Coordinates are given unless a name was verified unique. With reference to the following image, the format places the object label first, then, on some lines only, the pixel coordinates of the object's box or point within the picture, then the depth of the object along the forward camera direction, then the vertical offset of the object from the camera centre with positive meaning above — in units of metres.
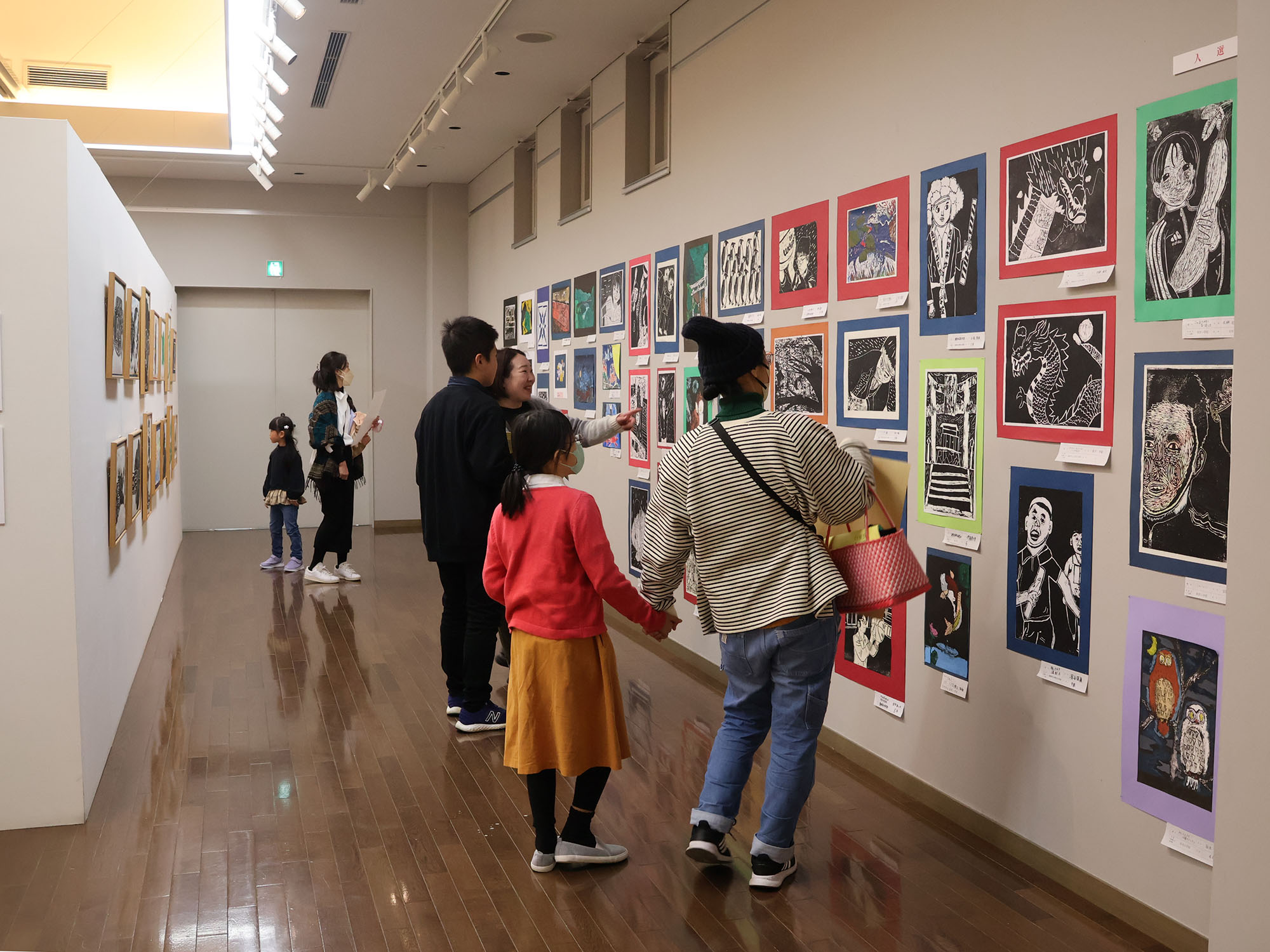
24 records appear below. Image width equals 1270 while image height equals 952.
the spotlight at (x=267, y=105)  7.66 +2.17
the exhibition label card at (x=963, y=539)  3.67 -0.46
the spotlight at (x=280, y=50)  5.64 +1.89
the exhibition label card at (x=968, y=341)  3.62 +0.22
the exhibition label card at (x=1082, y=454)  3.10 -0.14
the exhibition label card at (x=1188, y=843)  2.79 -1.16
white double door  12.27 +0.35
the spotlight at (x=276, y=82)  6.50 +1.98
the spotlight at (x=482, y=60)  6.59 +2.16
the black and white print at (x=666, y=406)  6.36 +0.01
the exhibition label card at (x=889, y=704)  4.16 -1.17
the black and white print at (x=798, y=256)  4.76 +0.68
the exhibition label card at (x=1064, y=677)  3.21 -0.82
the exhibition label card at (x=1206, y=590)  2.75 -0.48
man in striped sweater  3.03 -0.44
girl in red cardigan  3.17 -0.62
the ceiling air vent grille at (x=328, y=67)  7.18 +2.46
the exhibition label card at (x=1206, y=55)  2.70 +0.89
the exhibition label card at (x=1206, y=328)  2.69 +0.20
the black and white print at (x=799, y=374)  4.74 +0.15
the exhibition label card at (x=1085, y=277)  3.07 +0.38
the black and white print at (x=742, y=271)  5.25 +0.68
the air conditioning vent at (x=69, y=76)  9.20 +2.88
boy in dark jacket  4.50 -0.25
